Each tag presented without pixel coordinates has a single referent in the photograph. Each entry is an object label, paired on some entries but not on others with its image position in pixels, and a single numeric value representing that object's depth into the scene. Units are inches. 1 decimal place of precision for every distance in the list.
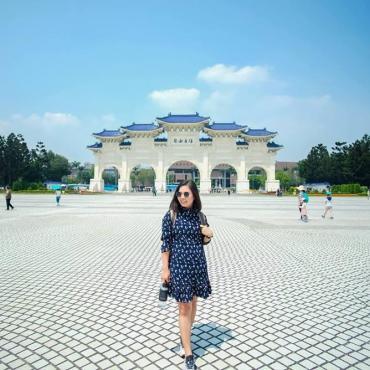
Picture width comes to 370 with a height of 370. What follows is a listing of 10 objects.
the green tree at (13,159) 2079.2
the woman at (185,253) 94.7
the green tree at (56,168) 2578.7
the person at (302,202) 461.1
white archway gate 1867.6
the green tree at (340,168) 2069.4
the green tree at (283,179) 2462.8
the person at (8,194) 613.9
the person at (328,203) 487.2
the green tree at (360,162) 1968.5
